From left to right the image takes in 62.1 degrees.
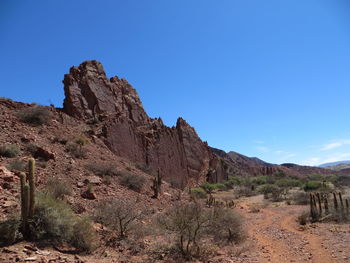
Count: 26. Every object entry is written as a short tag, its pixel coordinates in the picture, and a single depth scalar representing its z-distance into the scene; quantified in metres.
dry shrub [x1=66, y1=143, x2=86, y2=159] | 20.16
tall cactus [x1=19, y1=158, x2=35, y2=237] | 8.45
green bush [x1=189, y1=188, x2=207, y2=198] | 30.52
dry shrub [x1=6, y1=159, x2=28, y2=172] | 14.13
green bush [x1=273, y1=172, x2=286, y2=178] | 76.50
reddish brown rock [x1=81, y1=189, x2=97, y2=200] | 14.55
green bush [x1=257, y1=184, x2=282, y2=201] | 32.78
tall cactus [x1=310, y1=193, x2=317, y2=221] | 17.15
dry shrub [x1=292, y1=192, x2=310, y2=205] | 26.46
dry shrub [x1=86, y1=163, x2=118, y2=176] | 18.96
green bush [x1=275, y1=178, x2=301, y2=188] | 48.18
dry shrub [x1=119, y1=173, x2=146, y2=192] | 19.44
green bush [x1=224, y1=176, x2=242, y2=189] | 49.38
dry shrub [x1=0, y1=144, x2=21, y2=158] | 15.78
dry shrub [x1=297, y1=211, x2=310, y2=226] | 16.58
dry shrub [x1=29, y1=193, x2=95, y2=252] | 8.67
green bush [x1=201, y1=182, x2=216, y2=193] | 41.41
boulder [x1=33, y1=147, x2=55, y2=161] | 17.35
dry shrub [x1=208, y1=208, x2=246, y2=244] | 12.35
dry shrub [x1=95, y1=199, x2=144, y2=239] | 11.60
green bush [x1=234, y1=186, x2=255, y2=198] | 39.25
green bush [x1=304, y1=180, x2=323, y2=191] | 38.72
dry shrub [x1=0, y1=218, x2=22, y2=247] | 7.80
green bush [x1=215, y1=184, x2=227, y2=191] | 44.66
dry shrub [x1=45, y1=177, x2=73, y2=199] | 12.42
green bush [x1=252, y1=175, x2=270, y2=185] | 57.73
